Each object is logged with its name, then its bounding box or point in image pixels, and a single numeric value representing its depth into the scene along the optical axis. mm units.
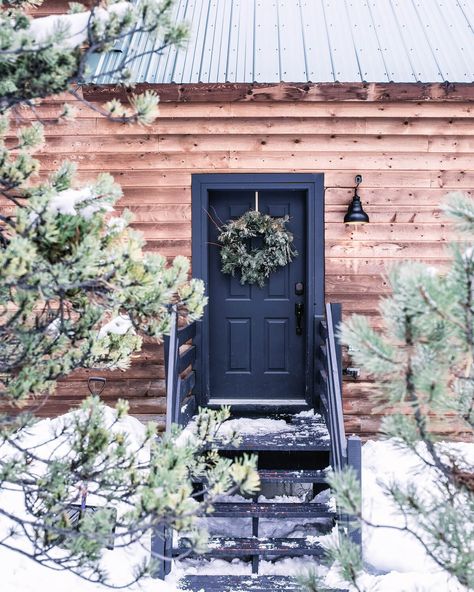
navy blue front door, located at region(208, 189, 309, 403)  5527
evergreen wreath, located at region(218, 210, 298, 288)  5305
